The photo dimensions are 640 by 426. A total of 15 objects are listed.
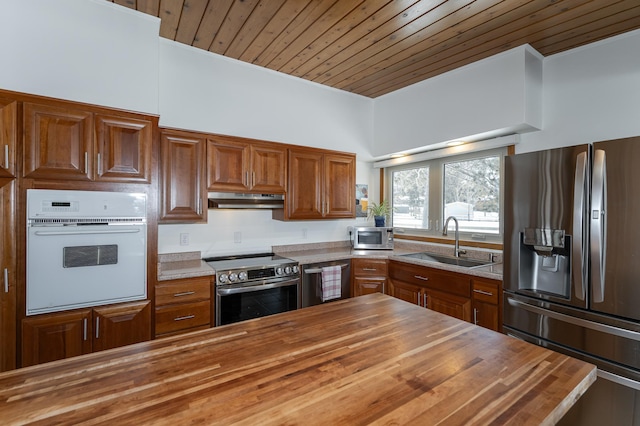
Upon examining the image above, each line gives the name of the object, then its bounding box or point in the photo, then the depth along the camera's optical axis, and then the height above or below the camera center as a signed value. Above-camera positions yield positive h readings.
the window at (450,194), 3.12 +0.20
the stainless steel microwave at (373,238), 3.65 -0.30
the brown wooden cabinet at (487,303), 2.37 -0.70
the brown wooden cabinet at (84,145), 1.90 +0.43
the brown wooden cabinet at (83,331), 1.89 -0.77
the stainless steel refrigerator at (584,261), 1.73 -0.30
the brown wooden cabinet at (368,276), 3.26 -0.66
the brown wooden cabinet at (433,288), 2.60 -0.69
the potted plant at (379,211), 3.90 +0.01
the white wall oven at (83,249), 1.89 -0.24
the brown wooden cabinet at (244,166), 2.79 +0.43
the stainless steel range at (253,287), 2.52 -0.63
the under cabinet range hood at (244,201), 2.78 +0.10
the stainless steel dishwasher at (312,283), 2.95 -0.68
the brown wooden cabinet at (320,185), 3.25 +0.30
